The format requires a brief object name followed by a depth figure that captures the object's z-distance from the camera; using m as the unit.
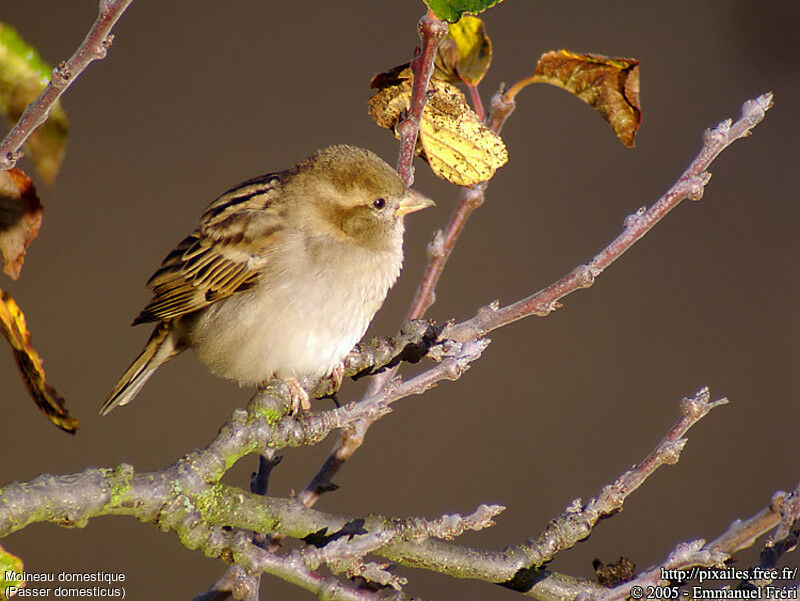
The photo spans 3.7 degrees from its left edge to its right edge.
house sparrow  4.07
